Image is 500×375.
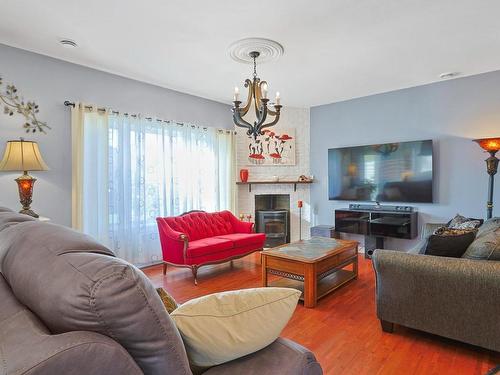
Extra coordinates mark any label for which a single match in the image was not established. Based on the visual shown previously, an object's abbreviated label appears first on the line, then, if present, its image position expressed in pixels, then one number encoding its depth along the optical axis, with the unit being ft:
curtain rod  11.68
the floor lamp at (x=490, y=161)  11.45
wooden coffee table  9.59
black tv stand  14.20
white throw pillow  3.03
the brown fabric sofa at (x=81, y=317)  1.90
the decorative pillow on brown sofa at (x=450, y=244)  7.22
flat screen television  14.33
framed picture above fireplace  18.42
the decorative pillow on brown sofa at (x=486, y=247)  6.67
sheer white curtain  12.41
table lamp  9.29
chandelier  9.49
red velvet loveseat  12.03
